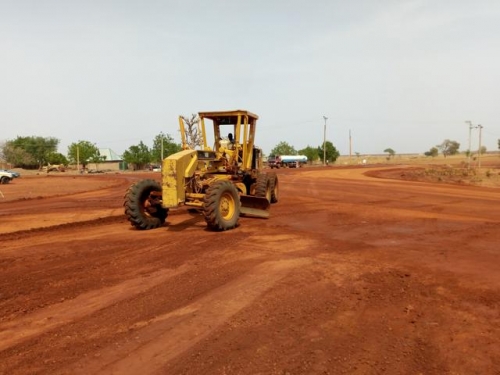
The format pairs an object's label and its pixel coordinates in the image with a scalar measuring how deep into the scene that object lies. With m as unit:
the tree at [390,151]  187.39
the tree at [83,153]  92.38
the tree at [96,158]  94.81
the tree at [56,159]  95.94
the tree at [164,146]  100.06
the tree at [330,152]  106.00
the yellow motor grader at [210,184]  9.60
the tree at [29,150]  94.81
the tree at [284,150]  121.31
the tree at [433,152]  160.75
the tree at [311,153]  113.38
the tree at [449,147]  163.88
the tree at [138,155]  99.38
